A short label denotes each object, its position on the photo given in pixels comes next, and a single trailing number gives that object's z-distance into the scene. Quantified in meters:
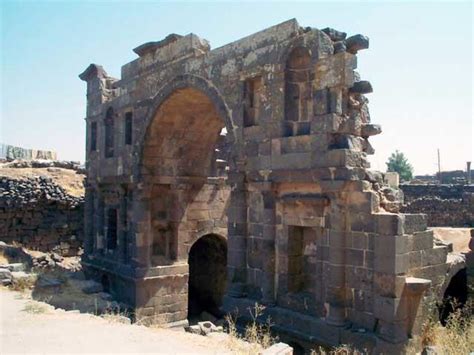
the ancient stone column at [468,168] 36.21
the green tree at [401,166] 44.84
